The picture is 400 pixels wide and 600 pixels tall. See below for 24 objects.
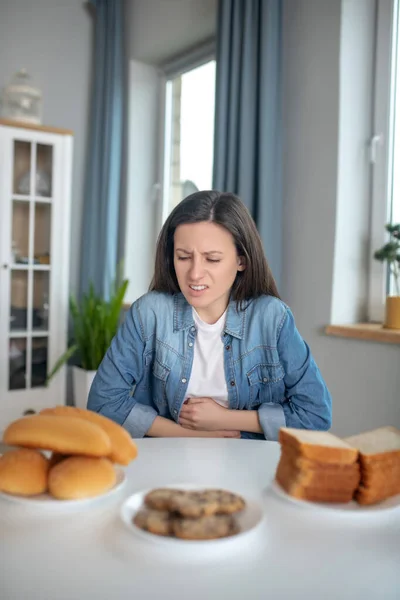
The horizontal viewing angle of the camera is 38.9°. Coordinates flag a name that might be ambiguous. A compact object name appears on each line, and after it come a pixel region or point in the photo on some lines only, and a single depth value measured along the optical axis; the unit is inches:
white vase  137.6
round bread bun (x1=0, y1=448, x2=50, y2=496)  28.7
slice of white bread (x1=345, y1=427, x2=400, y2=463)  30.7
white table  22.3
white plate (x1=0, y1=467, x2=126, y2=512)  28.2
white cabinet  132.9
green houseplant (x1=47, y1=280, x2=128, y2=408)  134.6
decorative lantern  136.4
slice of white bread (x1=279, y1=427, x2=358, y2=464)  30.2
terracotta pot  91.0
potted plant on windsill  91.2
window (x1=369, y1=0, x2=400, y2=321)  98.7
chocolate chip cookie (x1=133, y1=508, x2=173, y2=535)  25.2
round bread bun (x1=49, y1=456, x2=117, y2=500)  28.4
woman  51.9
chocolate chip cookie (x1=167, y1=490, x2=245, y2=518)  25.2
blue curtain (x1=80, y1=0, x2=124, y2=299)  152.7
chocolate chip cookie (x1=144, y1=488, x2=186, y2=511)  26.4
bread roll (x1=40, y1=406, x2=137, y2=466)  31.2
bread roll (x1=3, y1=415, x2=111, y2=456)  28.3
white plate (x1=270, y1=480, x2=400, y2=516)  29.4
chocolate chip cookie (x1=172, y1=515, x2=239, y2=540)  24.6
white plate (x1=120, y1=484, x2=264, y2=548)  24.3
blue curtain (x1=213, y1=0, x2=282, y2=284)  101.5
